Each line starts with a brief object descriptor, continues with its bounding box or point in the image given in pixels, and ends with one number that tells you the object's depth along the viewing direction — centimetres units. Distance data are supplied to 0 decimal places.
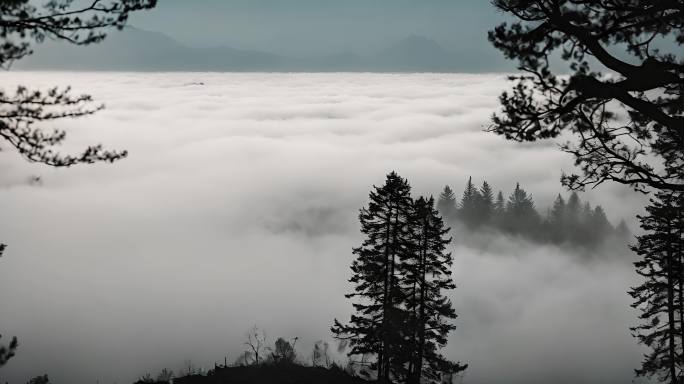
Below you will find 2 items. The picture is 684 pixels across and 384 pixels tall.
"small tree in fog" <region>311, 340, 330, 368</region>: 6619
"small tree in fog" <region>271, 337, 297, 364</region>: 5060
